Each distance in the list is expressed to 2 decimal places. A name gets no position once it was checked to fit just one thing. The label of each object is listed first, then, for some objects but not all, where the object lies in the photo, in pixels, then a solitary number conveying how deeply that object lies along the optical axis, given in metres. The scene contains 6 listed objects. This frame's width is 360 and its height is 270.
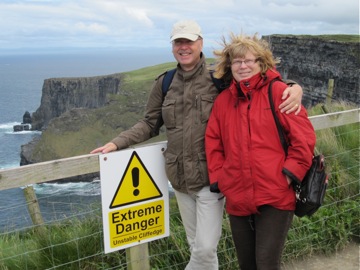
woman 2.87
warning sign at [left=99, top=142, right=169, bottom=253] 3.41
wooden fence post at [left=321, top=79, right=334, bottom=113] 8.80
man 3.21
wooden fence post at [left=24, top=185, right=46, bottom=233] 4.70
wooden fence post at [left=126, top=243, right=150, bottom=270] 3.70
